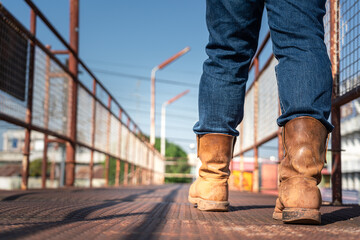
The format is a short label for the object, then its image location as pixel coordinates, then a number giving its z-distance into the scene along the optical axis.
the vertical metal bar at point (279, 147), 2.92
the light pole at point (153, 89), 17.89
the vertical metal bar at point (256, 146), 4.33
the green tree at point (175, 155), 46.24
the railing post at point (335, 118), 2.05
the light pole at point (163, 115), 23.42
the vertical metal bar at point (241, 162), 5.34
